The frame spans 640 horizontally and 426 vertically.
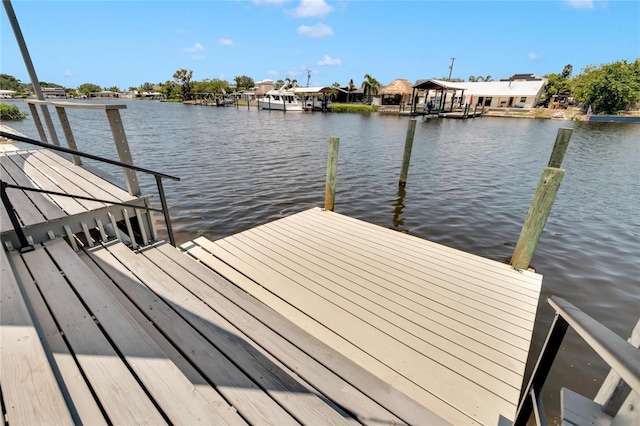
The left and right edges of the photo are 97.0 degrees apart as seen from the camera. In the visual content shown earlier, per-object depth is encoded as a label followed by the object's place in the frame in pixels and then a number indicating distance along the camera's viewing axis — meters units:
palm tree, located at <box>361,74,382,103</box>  58.38
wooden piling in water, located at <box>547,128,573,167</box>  5.72
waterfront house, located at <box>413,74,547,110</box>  46.12
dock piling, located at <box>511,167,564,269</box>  4.00
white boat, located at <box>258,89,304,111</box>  44.28
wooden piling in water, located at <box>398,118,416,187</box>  8.83
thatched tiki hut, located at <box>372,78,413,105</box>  50.38
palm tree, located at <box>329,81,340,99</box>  52.45
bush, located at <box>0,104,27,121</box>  19.10
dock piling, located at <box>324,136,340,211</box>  6.02
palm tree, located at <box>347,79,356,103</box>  61.48
